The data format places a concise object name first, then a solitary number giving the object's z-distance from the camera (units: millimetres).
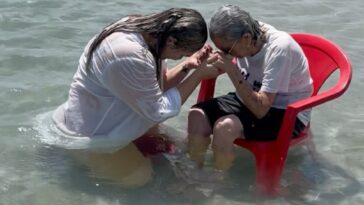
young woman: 3830
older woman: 3941
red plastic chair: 3953
